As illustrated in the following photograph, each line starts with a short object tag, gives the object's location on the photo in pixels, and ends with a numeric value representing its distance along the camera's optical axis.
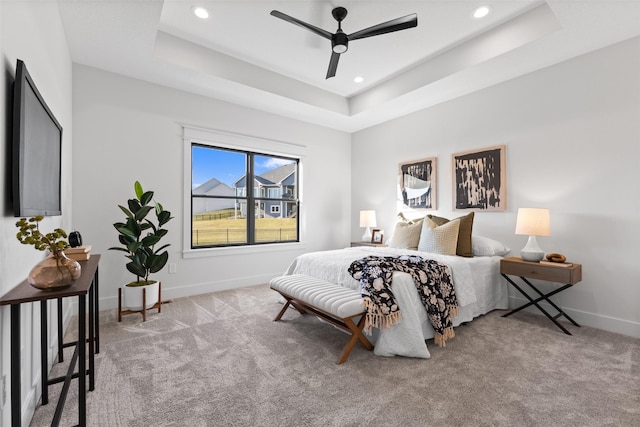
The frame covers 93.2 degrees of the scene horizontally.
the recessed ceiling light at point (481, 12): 2.76
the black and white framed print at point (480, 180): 3.67
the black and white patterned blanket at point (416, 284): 2.28
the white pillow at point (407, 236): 3.84
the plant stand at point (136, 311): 3.05
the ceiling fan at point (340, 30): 2.51
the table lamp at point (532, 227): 2.96
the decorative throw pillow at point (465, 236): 3.44
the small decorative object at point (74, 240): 2.16
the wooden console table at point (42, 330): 1.23
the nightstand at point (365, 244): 4.84
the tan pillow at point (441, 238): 3.41
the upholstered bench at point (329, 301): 2.23
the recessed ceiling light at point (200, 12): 2.76
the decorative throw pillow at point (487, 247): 3.47
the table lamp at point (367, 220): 4.99
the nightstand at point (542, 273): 2.76
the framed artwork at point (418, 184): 4.39
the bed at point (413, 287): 2.32
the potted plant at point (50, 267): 1.29
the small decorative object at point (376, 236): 4.92
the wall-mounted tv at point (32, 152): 1.33
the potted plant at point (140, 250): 3.05
